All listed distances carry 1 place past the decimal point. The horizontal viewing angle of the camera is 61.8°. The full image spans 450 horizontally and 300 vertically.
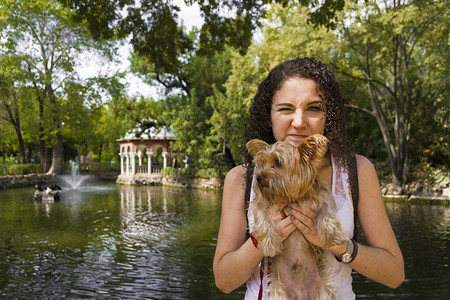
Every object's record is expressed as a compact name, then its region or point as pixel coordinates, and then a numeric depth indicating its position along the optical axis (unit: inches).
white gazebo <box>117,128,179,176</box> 1551.4
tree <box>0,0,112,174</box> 1315.2
